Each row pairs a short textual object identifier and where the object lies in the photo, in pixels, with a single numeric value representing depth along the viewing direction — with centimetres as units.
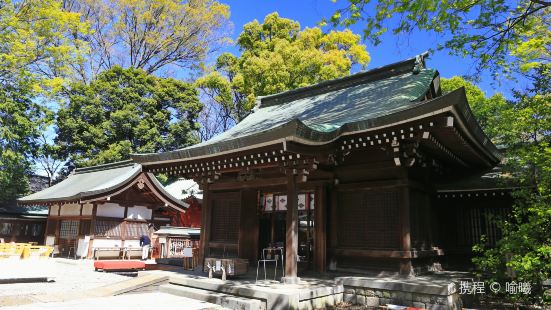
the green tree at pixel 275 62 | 2530
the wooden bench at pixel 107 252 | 1751
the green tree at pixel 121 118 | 2609
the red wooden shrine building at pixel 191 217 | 2474
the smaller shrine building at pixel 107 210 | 1791
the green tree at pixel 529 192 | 678
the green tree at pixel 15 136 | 2198
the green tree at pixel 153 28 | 3148
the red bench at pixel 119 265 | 1395
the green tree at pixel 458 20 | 838
